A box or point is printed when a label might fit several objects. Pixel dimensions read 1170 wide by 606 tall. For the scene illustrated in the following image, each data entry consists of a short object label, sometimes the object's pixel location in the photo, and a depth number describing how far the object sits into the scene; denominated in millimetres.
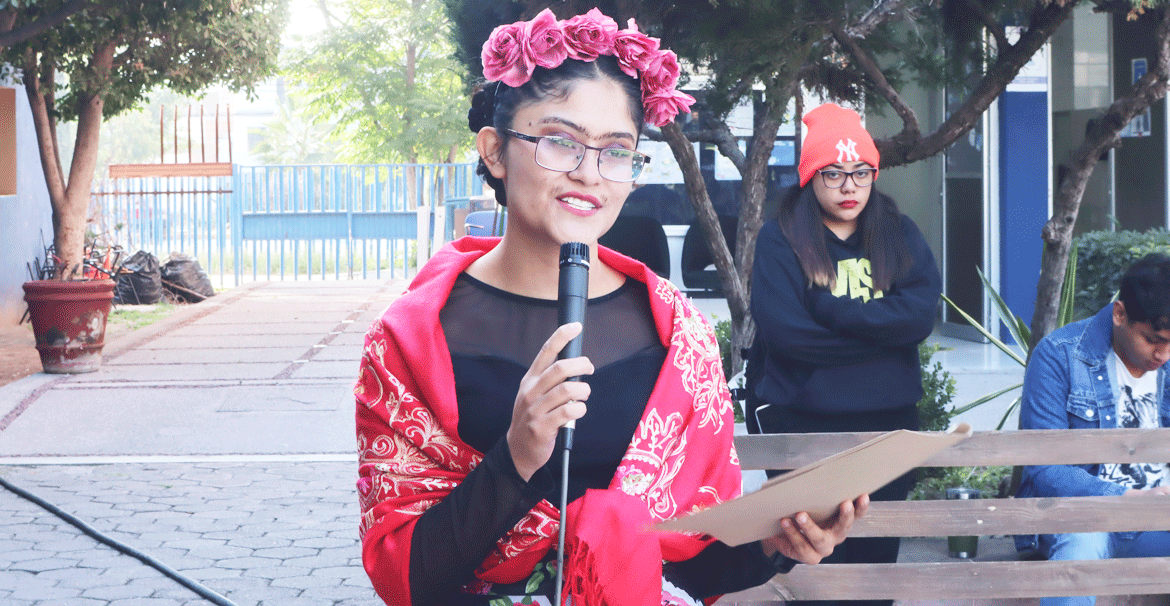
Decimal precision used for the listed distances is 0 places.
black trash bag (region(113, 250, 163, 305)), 17078
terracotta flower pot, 10227
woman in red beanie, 3816
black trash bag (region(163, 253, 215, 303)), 17969
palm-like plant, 5852
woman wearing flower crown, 1853
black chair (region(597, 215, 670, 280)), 7789
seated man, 3912
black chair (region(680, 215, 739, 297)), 12406
